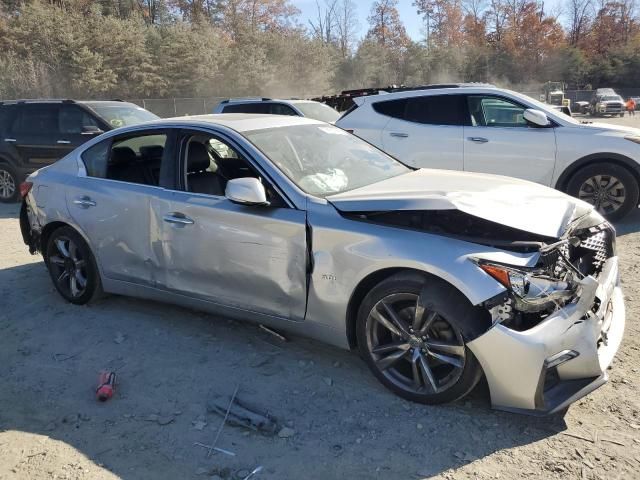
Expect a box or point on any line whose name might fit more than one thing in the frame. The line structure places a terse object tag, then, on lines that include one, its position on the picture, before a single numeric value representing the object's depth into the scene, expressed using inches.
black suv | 380.2
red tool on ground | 132.6
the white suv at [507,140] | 266.7
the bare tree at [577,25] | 2938.0
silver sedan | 110.8
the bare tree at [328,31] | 2612.9
